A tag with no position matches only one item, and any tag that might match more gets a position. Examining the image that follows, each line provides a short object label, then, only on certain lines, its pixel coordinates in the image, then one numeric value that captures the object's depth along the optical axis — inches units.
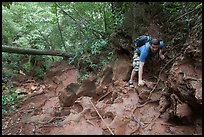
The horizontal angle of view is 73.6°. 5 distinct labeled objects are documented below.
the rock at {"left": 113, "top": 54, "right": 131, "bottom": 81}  140.9
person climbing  115.7
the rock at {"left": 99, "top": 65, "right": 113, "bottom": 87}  146.0
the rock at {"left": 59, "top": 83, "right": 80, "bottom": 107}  142.1
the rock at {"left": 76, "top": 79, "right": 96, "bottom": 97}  144.9
